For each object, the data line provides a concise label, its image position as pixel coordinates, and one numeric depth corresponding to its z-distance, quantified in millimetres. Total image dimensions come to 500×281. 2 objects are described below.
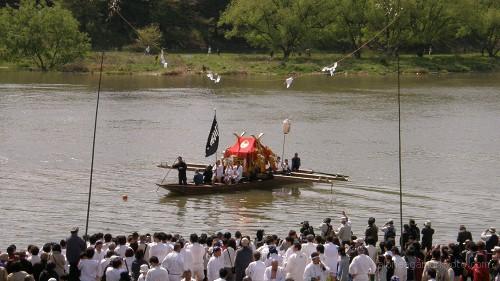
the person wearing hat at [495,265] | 15842
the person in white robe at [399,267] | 16250
